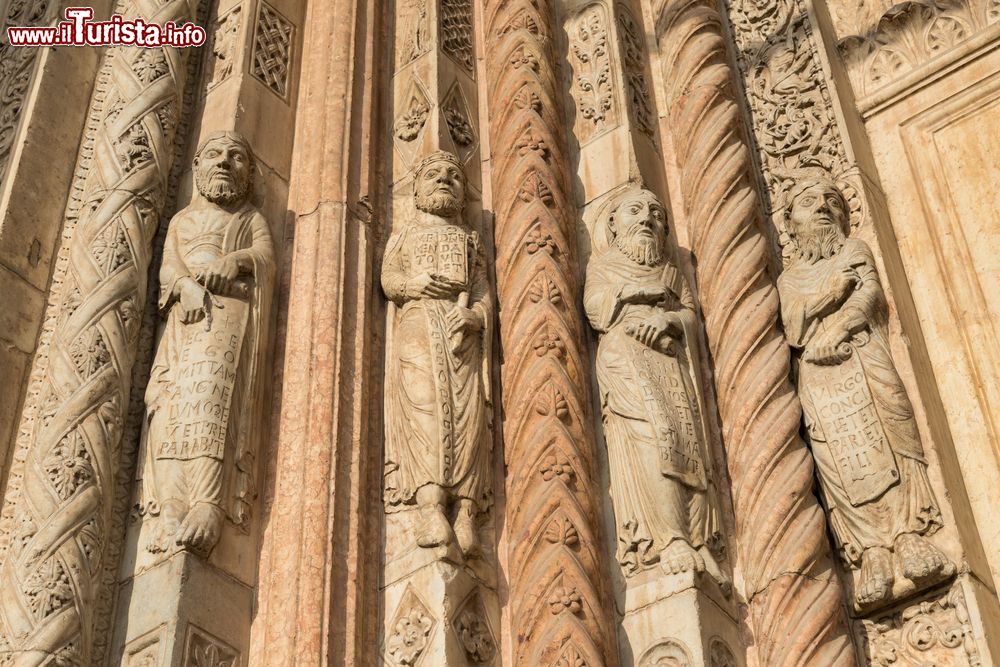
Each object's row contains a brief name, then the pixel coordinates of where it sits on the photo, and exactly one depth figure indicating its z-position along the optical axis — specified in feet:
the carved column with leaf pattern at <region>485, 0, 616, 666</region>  14.53
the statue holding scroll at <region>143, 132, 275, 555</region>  15.05
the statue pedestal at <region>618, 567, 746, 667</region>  14.05
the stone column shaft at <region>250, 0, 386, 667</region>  14.33
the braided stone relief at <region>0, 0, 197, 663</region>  14.15
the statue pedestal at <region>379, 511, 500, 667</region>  14.34
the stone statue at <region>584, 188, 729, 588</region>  15.14
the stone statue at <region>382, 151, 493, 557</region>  15.47
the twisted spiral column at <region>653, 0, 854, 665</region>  14.60
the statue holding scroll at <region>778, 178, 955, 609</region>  14.94
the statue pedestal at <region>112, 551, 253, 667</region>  13.82
